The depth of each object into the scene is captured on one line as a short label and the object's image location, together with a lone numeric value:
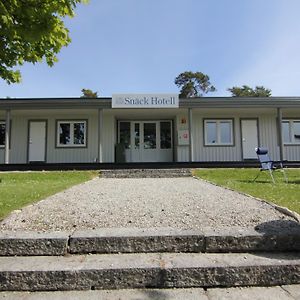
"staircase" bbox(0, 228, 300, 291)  2.07
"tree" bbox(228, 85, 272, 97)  34.47
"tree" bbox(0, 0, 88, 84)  3.38
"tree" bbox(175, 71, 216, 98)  35.60
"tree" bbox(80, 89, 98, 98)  33.14
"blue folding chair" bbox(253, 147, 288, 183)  7.50
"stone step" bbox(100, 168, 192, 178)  8.82
